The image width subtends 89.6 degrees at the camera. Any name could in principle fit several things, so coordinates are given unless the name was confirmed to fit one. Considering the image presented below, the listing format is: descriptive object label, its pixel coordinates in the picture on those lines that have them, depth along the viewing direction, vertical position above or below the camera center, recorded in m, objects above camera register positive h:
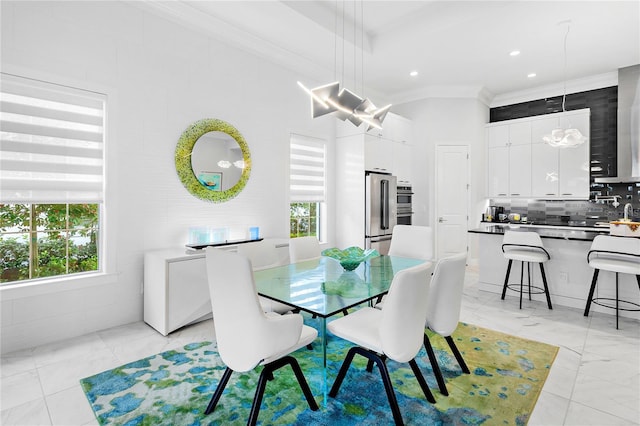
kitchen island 3.52 -0.77
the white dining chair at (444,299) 2.00 -0.58
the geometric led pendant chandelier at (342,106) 2.25 +0.77
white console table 2.96 -0.77
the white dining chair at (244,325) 1.57 -0.60
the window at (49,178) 2.65 +0.27
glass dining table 1.86 -0.51
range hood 4.77 +1.25
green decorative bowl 2.51 -0.37
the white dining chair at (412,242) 3.38 -0.37
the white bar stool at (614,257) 3.11 -0.52
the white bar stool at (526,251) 3.69 -0.52
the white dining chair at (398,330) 1.64 -0.68
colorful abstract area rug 1.87 -1.20
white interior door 5.90 +0.23
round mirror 3.63 +0.59
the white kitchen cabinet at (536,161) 5.37 +0.84
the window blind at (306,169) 4.86 +0.62
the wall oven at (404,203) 5.74 +0.10
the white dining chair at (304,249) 3.14 -0.40
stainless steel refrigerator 4.97 -0.01
